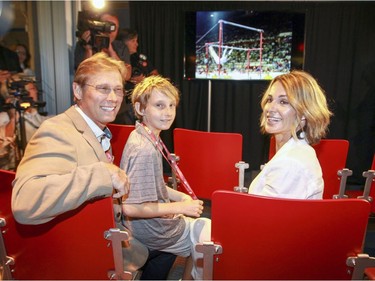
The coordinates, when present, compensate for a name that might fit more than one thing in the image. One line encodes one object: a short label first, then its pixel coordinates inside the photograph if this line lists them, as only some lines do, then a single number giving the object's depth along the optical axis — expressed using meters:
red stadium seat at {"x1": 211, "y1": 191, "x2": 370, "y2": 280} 0.95
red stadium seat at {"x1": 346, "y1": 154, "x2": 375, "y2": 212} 1.95
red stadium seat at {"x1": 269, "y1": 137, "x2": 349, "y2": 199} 1.95
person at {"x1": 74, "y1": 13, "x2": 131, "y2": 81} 3.78
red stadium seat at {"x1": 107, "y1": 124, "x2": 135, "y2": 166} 2.24
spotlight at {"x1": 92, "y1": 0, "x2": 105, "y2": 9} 4.21
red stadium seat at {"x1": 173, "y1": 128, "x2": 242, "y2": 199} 1.99
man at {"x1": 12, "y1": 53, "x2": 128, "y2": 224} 0.94
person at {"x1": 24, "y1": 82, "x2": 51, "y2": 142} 3.65
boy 1.30
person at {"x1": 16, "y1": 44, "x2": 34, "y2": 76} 3.79
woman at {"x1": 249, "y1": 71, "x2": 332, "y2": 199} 1.20
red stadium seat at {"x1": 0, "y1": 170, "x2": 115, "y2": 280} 1.05
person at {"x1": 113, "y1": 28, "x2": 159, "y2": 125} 4.19
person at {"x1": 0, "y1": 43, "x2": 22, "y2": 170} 3.34
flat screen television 4.26
